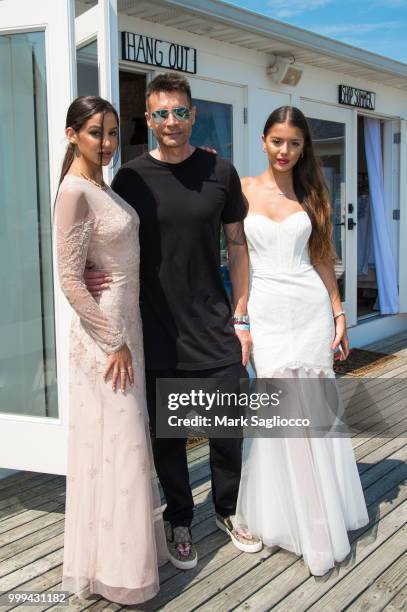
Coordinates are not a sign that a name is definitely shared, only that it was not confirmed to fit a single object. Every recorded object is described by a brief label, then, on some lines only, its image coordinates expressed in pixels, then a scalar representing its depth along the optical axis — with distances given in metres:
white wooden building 2.79
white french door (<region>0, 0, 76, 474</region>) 2.72
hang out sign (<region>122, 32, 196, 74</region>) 4.04
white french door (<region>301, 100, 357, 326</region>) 6.24
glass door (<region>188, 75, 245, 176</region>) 4.71
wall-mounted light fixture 5.12
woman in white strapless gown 2.49
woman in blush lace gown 2.13
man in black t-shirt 2.30
